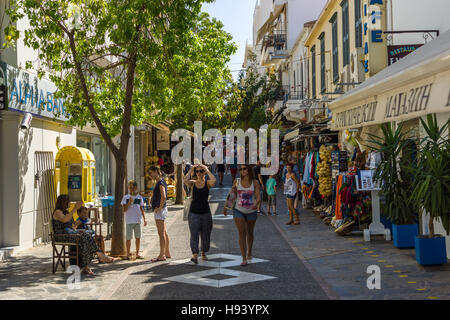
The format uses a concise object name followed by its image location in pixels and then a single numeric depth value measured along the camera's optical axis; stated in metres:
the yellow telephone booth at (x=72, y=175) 13.87
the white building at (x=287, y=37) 33.83
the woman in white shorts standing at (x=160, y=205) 10.56
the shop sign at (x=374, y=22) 14.20
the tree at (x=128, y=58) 10.68
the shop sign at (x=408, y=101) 5.25
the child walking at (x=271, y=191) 17.86
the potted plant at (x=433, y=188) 8.20
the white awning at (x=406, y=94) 4.96
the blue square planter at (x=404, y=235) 10.66
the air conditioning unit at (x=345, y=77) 17.86
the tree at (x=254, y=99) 35.59
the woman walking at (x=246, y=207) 9.92
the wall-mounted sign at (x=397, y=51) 13.53
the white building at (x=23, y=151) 11.44
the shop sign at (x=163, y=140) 28.23
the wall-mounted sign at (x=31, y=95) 10.91
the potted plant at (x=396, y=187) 10.11
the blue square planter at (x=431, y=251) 8.81
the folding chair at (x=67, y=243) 9.23
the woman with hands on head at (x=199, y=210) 10.07
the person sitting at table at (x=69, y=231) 9.34
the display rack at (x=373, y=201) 11.77
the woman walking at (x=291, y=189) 15.48
